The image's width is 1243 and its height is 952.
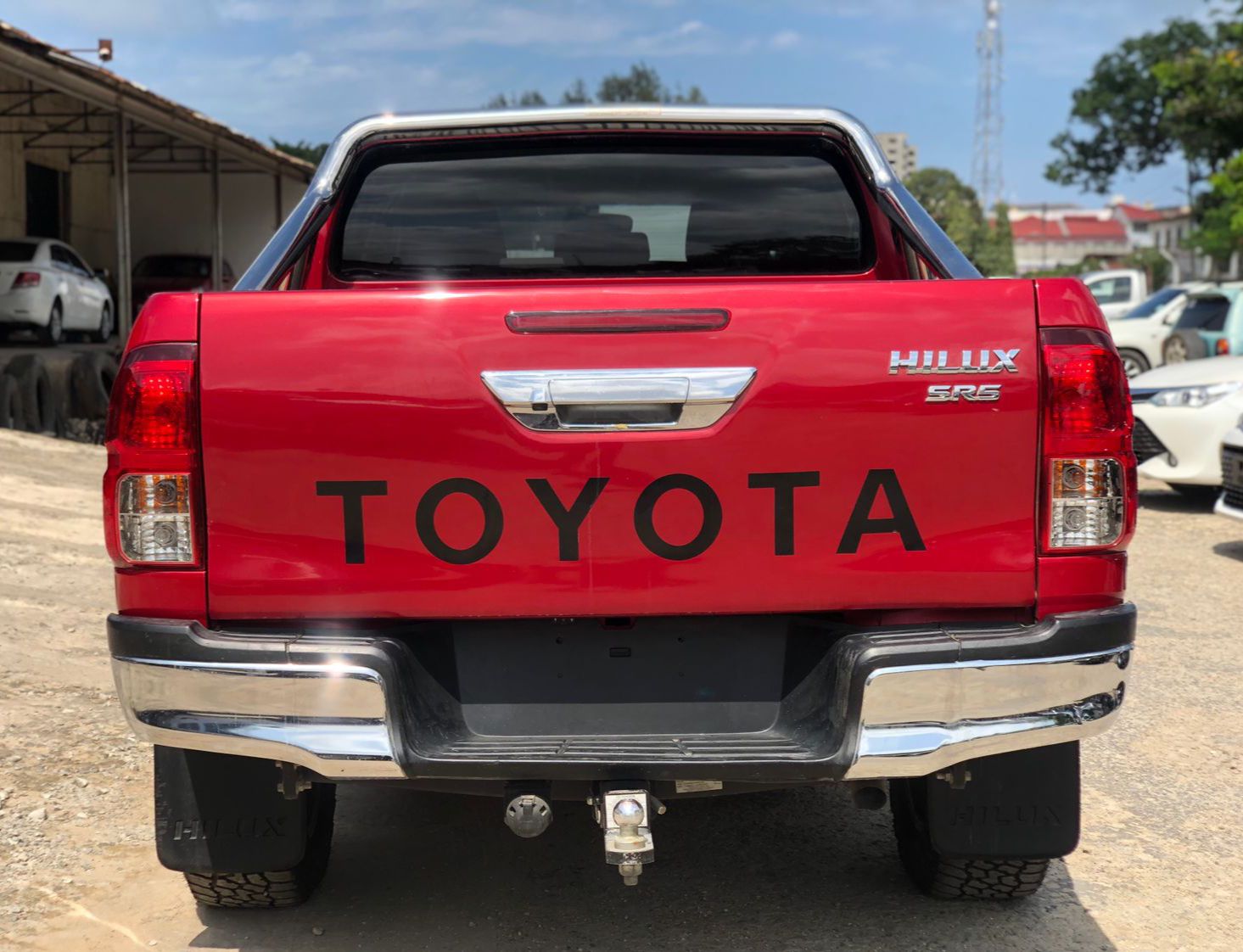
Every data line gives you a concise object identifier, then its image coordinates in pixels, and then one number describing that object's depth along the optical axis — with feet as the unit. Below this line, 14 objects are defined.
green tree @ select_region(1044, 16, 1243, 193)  158.40
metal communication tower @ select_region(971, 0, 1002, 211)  290.76
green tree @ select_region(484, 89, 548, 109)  187.93
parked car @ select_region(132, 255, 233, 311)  88.69
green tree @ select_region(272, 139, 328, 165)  167.94
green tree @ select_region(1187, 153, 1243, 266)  93.50
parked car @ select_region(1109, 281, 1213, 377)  57.11
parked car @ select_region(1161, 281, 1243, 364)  47.32
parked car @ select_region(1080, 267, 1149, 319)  75.05
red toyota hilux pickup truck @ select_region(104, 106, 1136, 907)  8.73
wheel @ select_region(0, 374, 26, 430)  43.73
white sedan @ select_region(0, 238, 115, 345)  59.11
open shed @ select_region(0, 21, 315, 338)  58.70
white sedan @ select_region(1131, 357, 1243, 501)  32.32
